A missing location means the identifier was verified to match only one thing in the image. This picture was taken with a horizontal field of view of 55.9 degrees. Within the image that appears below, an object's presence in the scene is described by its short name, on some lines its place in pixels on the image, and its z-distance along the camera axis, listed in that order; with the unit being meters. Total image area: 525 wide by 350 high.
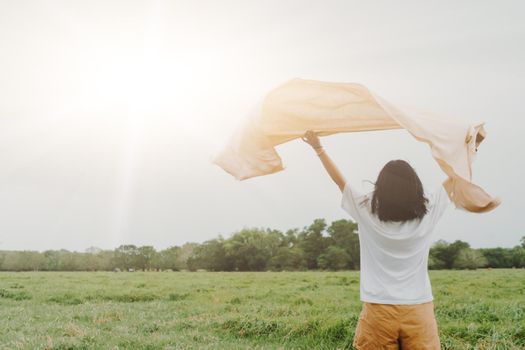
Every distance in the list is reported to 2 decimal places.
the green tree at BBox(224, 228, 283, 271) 48.78
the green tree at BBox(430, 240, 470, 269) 43.47
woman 3.88
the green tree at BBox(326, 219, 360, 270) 44.81
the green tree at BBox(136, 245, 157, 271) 48.01
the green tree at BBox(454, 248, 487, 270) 42.97
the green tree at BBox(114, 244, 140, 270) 47.28
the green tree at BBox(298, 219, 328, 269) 47.17
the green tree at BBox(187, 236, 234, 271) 48.44
